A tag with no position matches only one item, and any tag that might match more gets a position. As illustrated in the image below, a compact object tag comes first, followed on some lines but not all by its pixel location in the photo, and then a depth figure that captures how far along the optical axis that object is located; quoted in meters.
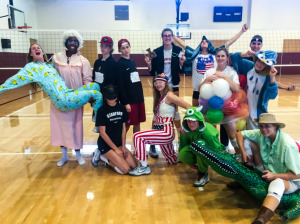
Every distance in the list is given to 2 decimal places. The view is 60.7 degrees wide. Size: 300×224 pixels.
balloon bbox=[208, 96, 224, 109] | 2.71
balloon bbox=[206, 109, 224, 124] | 2.79
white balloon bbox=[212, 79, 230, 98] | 2.71
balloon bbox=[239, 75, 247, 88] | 3.30
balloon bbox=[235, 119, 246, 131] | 3.06
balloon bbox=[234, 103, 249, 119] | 2.86
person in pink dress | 3.58
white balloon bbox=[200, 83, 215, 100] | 2.79
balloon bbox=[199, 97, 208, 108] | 2.89
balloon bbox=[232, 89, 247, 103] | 2.85
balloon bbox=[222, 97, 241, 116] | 2.78
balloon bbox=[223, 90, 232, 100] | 2.77
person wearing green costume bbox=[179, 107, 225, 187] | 2.95
